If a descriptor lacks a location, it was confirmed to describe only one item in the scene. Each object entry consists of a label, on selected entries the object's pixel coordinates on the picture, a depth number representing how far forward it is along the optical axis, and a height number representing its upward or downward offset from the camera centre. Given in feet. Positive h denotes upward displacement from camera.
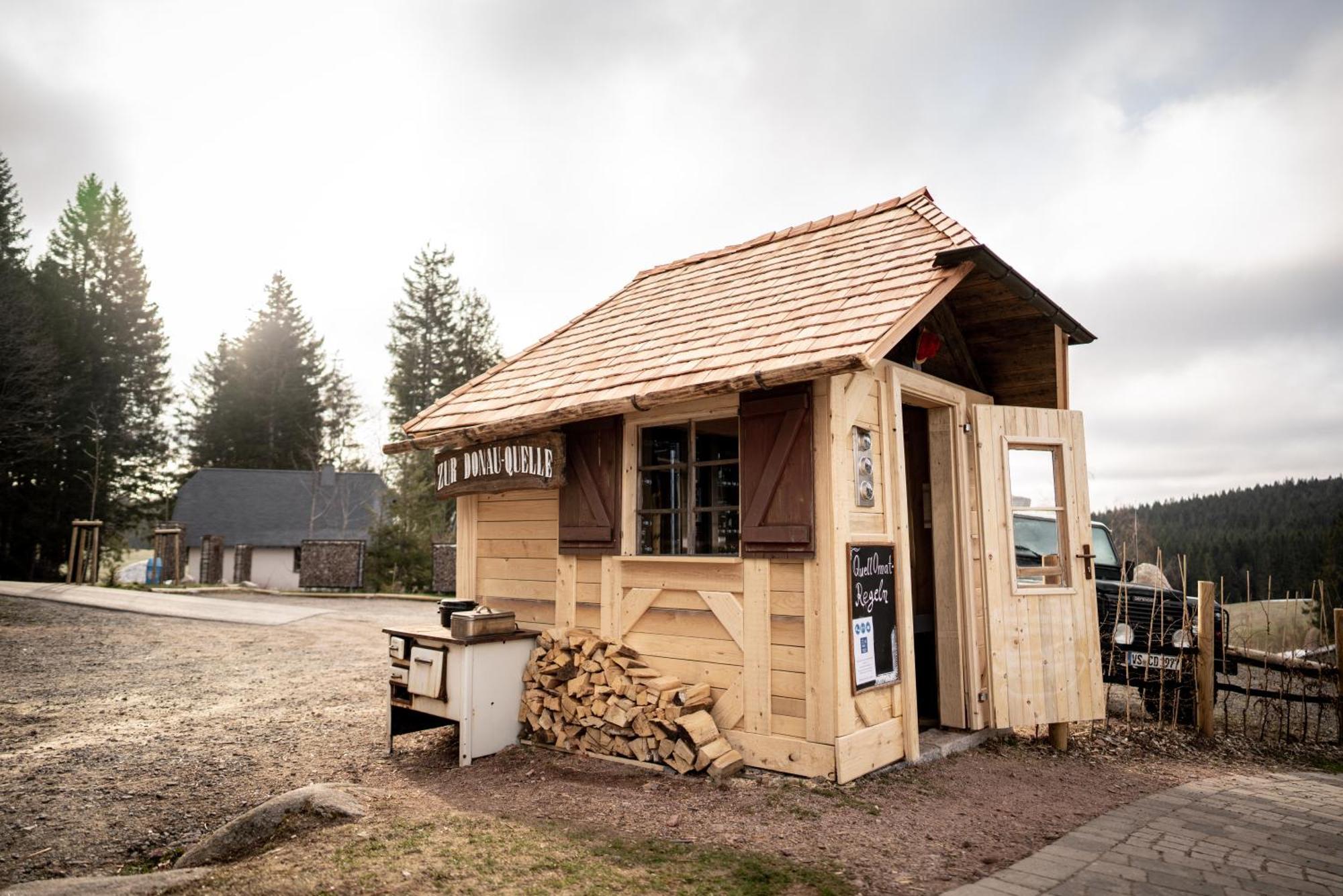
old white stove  20.49 -3.55
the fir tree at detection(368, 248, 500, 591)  124.98 +34.28
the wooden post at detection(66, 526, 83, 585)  79.46 +0.07
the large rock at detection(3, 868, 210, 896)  11.46 -4.93
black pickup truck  25.05 -2.88
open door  21.30 -1.03
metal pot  23.00 -1.68
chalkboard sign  17.70 -1.45
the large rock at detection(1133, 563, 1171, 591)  33.47 -1.00
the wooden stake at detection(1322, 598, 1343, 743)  22.80 -2.51
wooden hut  17.70 +1.67
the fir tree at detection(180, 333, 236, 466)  145.48 +25.19
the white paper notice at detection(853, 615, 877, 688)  17.58 -2.29
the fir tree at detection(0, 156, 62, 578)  94.48 +17.77
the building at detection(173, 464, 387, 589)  115.34 +5.72
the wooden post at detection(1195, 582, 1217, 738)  23.97 -3.30
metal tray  20.62 -1.91
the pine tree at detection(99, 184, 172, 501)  126.72 +32.11
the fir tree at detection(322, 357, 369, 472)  125.90 +21.55
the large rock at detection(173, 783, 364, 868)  14.37 -5.01
